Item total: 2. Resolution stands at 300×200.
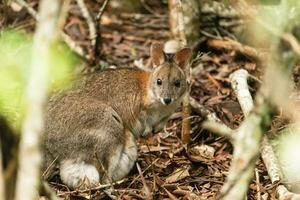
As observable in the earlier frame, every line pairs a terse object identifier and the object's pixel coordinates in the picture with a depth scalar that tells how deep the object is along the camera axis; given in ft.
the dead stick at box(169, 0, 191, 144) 48.78
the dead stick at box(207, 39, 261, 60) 58.89
